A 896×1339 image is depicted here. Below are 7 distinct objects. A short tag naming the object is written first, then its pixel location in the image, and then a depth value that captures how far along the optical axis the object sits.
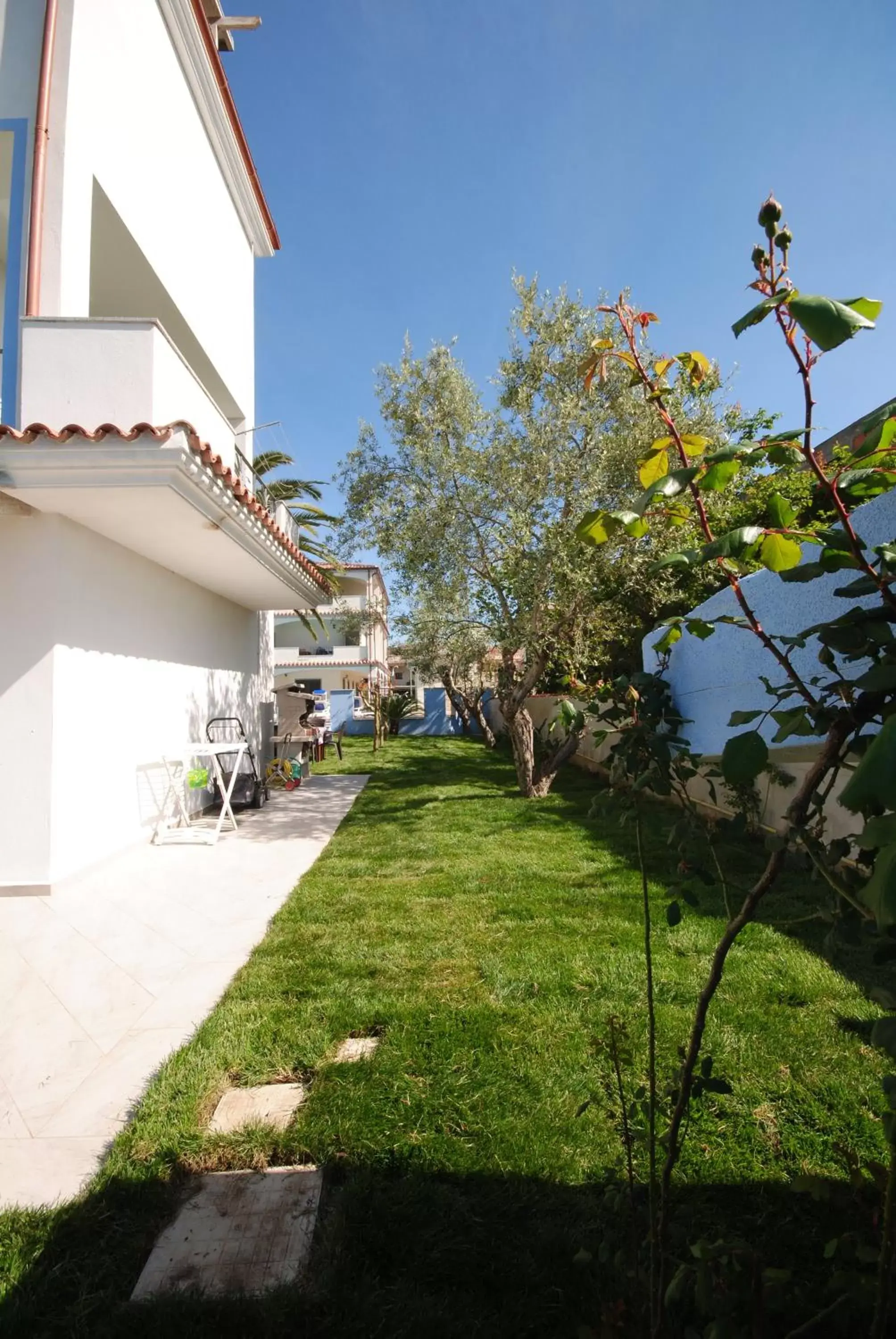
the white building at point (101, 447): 5.13
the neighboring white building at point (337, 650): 34.16
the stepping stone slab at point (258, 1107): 2.51
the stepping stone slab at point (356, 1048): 2.94
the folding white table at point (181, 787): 7.20
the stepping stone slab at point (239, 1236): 1.82
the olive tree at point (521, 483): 9.26
